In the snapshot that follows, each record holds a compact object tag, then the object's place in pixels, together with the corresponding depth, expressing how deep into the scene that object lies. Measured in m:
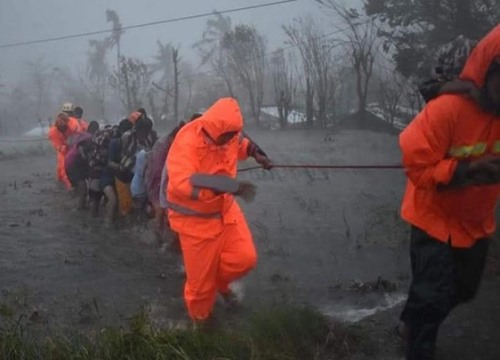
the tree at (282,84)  26.41
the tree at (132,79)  31.88
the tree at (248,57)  29.20
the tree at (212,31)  43.41
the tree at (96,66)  52.69
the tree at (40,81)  55.34
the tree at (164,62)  52.44
